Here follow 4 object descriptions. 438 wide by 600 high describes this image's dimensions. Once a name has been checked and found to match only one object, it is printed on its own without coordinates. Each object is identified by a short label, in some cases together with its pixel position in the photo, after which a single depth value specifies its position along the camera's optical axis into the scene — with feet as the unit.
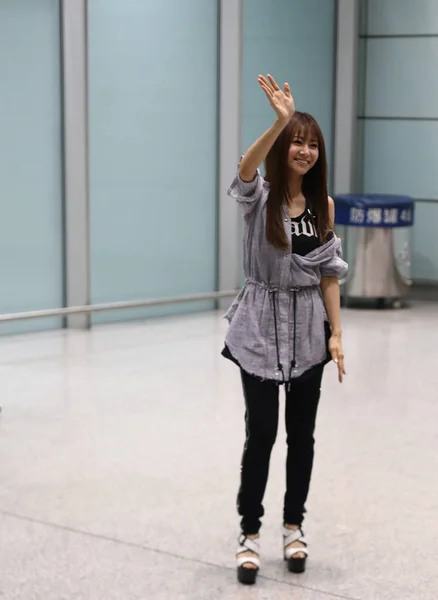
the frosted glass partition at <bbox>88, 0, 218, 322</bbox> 45.26
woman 19.20
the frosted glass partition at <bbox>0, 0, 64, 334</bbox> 41.93
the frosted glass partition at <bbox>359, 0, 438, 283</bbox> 55.45
